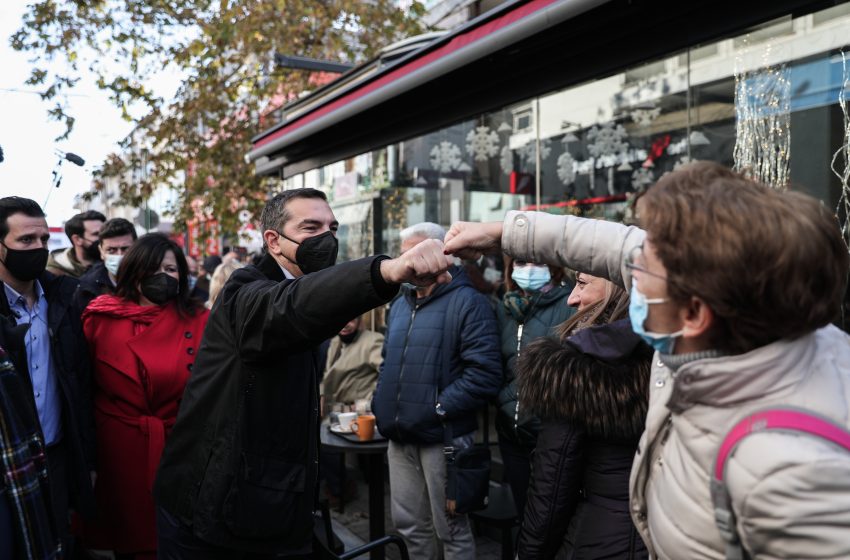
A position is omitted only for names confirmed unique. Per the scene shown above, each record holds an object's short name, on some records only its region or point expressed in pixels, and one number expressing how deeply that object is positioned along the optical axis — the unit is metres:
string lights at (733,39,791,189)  4.07
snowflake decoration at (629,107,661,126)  6.42
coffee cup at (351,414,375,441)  4.12
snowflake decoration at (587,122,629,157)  6.81
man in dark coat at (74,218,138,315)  4.58
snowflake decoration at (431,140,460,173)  7.64
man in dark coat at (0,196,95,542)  3.35
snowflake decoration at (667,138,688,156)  5.97
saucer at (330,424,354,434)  4.25
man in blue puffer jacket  4.00
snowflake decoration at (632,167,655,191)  6.50
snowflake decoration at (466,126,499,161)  7.35
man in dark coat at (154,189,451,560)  2.24
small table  4.14
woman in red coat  3.75
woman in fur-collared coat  2.24
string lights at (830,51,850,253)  3.77
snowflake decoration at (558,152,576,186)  7.11
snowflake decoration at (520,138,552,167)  7.06
